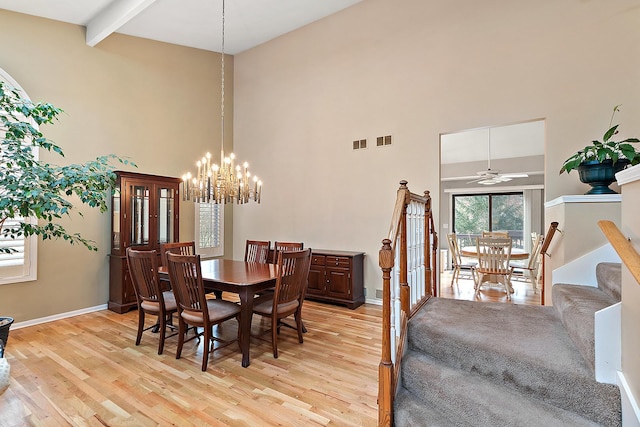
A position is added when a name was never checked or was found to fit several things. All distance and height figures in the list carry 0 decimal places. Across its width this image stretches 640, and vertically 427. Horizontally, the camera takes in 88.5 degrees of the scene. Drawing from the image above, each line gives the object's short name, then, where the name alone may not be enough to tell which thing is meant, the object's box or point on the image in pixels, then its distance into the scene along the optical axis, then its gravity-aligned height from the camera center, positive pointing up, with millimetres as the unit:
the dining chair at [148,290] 3238 -800
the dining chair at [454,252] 6270 -752
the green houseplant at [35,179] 2520 +285
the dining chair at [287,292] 3137 -797
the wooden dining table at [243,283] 3004 -666
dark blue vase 2852 +354
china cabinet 4609 -142
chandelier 3475 +299
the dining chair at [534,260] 5444 -828
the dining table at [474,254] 5701 -736
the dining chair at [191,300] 2869 -791
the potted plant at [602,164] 2753 +427
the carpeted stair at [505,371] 1590 -873
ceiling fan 6387 +744
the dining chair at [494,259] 5242 -750
